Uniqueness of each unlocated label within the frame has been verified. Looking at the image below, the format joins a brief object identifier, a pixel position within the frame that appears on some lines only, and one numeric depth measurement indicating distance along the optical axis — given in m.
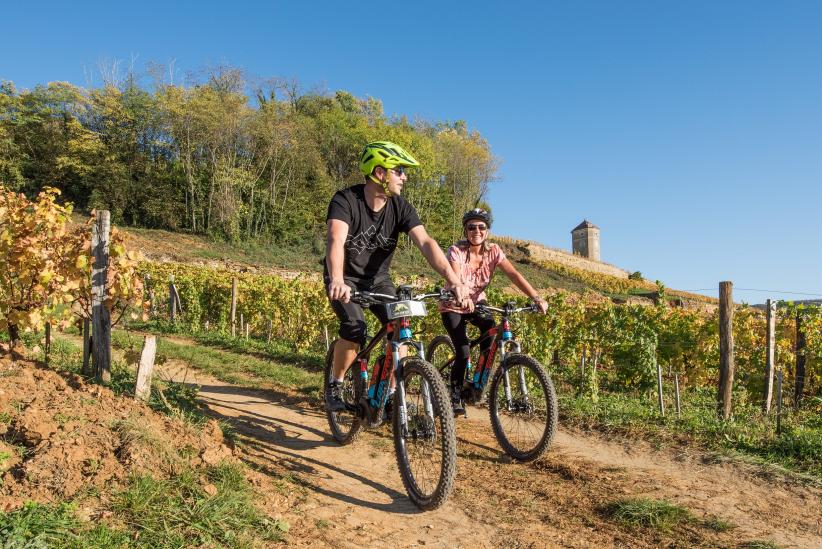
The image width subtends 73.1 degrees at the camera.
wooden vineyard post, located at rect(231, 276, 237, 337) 14.94
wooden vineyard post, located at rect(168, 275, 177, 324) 16.66
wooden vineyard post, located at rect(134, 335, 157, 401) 4.38
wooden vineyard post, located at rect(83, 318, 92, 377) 5.25
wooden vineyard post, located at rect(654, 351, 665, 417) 6.00
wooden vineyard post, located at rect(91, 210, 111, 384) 5.04
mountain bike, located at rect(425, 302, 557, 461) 4.29
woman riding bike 4.88
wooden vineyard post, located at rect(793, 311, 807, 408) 7.62
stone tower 69.12
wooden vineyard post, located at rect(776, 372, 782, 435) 5.21
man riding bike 3.91
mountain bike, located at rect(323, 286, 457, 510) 3.30
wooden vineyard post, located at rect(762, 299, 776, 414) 6.95
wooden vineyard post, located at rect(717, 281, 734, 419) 6.42
